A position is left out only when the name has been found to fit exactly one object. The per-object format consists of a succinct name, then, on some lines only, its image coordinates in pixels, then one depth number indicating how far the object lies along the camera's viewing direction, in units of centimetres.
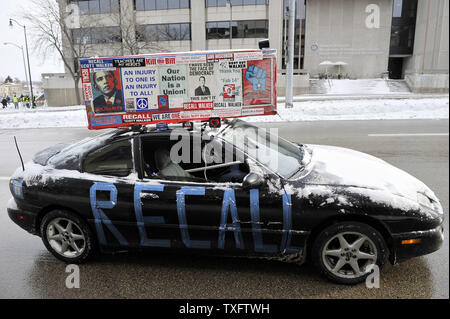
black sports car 299
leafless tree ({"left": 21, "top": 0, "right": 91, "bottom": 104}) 2912
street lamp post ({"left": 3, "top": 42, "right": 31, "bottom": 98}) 3875
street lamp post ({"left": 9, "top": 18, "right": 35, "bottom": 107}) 2842
